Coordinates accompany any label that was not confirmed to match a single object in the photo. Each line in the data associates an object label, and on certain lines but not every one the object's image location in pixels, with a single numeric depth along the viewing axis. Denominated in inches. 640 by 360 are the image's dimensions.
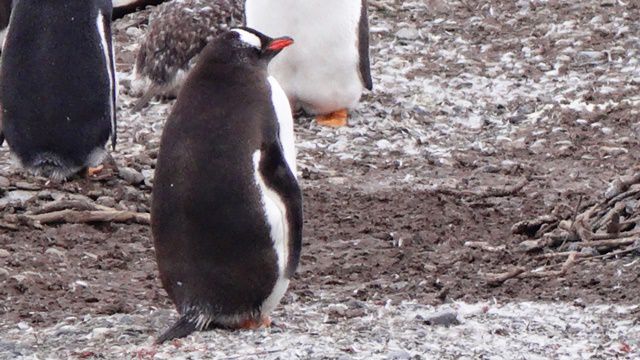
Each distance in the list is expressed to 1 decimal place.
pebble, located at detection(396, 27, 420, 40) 783.1
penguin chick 680.4
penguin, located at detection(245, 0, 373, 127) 633.6
